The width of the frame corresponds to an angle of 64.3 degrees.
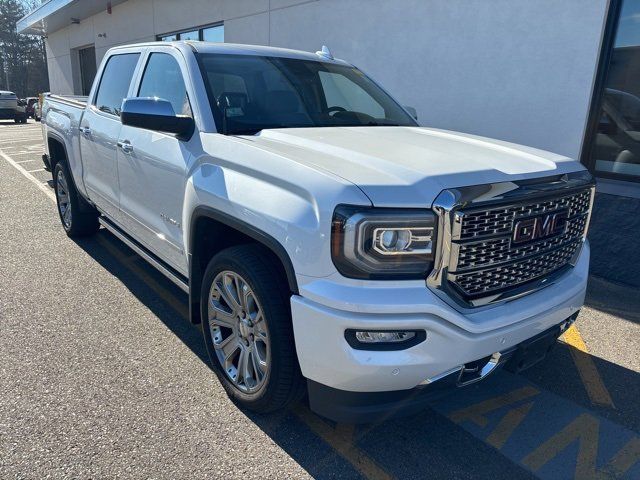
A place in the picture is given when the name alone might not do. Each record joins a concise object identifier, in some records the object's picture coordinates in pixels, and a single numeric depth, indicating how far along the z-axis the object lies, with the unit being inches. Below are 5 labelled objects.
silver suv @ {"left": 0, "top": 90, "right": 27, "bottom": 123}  1052.2
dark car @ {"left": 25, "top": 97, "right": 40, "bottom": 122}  1193.1
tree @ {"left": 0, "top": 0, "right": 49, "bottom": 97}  2475.4
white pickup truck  81.7
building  213.8
